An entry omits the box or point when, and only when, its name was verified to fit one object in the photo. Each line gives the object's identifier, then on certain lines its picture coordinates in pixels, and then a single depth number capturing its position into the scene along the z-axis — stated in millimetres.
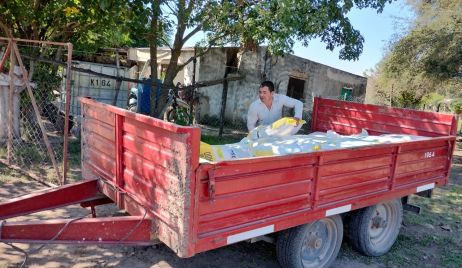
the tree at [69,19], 6352
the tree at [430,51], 10461
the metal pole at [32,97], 4895
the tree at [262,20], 6988
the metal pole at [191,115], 10413
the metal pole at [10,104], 5366
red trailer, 2549
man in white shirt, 4941
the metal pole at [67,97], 4621
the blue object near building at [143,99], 11719
